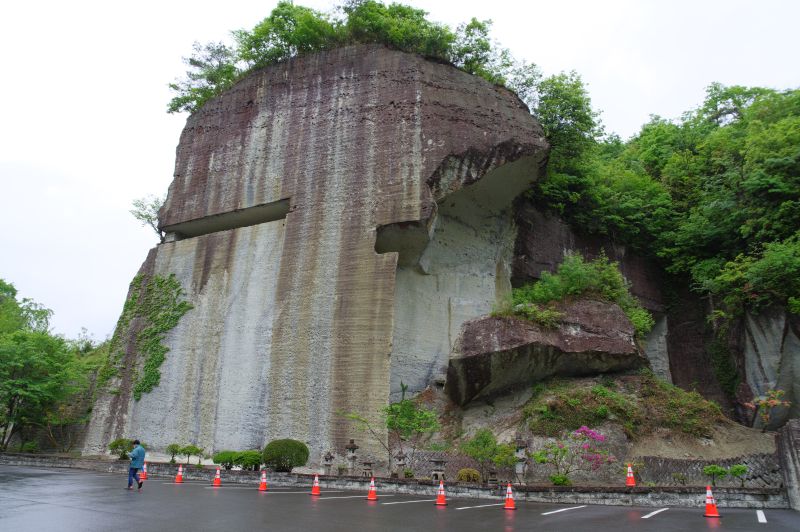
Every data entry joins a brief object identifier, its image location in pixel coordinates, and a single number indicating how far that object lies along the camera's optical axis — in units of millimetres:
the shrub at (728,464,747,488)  12438
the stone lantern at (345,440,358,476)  17506
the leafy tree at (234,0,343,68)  25281
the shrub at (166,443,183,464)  19766
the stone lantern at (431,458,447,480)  15366
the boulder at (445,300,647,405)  19969
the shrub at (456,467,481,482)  14844
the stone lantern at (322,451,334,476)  17438
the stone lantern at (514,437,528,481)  15266
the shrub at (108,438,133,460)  20880
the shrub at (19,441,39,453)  24781
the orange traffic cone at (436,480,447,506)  10711
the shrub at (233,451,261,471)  17188
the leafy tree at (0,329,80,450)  22922
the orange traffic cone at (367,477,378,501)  11273
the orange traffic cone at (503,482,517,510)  10297
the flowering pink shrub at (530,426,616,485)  13941
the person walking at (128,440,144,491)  12070
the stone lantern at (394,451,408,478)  16609
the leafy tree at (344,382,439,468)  17328
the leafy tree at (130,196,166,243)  34491
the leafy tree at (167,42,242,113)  28656
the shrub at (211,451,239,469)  17719
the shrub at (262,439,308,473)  17109
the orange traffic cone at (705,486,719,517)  9289
